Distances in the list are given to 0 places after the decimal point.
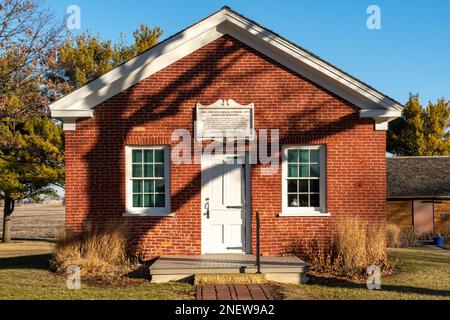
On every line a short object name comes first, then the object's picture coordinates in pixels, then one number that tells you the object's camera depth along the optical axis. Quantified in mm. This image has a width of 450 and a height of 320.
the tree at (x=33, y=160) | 24781
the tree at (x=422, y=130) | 40938
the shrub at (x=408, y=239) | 25203
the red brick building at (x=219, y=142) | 11164
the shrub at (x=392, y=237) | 23392
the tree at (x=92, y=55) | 27094
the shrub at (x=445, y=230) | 28528
